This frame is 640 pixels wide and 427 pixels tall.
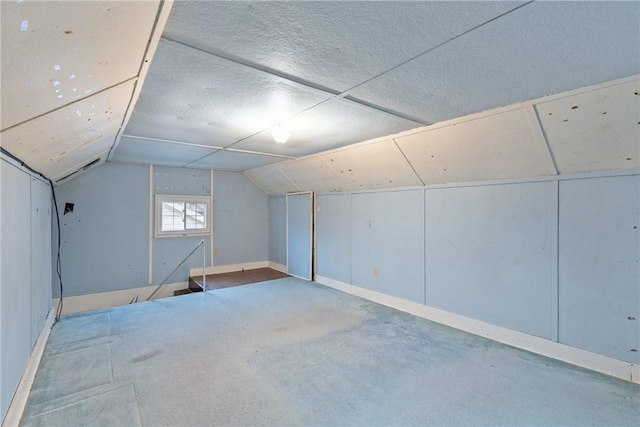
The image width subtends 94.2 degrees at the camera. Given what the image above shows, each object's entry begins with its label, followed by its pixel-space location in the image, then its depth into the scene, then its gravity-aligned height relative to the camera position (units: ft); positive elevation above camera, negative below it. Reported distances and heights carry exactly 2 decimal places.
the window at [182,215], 17.42 -0.04
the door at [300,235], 18.11 -1.30
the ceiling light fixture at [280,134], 9.34 +2.55
